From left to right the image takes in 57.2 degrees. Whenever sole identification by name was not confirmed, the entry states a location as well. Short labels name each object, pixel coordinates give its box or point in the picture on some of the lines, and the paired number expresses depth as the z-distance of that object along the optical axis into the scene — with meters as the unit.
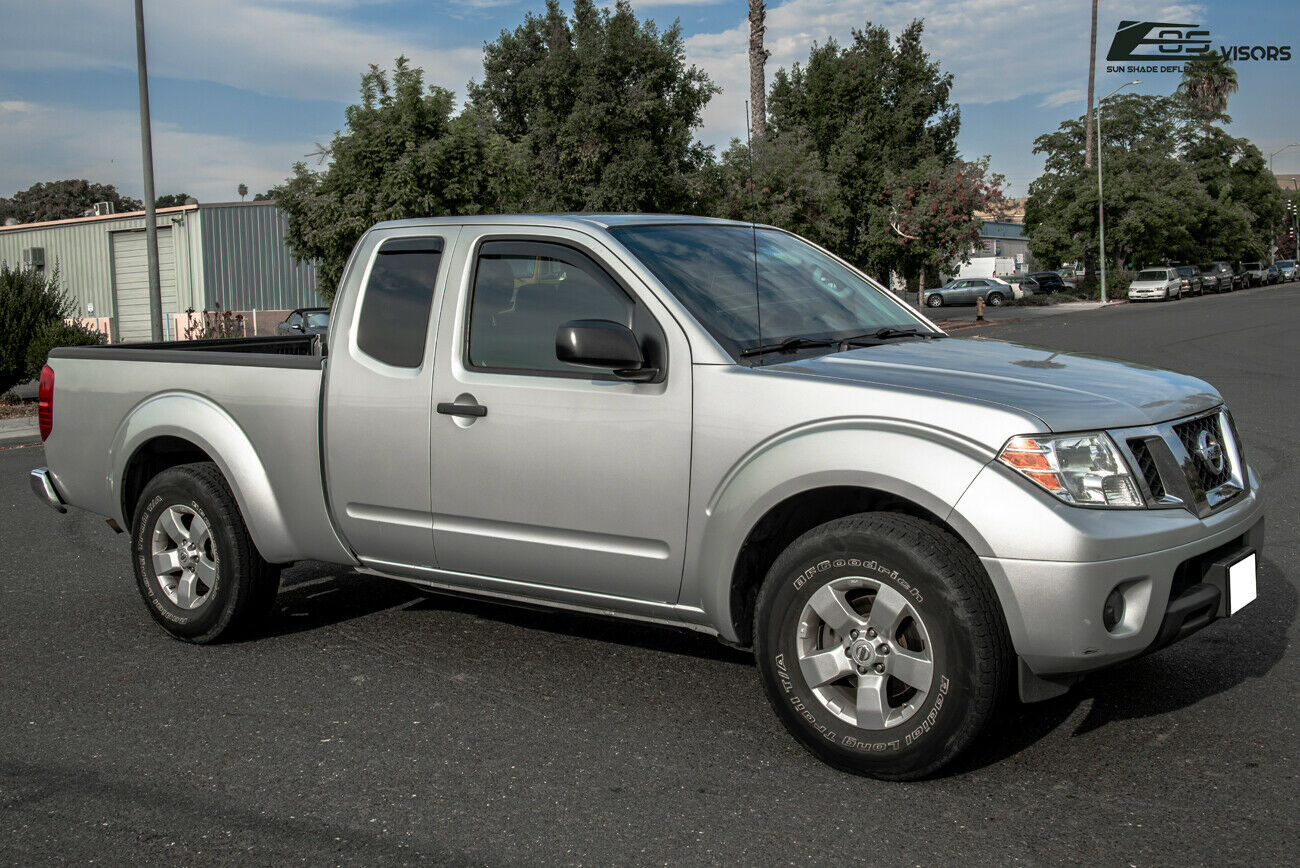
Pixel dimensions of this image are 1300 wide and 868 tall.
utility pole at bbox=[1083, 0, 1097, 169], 59.16
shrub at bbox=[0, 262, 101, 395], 19.11
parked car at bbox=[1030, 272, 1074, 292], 65.12
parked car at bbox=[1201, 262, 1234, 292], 68.62
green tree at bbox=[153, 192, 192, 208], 93.01
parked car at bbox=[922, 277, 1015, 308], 57.59
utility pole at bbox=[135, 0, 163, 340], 21.28
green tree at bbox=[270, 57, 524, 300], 25.77
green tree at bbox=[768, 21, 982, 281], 38.66
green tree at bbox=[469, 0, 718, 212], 38.12
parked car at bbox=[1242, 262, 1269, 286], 78.56
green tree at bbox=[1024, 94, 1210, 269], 59.62
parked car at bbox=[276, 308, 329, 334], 27.23
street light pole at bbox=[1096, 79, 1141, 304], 53.99
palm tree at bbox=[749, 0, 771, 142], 36.59
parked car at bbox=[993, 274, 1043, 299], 63.96
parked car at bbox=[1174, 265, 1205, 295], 63.34
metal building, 42.25
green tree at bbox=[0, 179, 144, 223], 97.38
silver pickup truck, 3.45
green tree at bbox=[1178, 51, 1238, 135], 90.06
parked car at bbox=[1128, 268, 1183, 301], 57.08
